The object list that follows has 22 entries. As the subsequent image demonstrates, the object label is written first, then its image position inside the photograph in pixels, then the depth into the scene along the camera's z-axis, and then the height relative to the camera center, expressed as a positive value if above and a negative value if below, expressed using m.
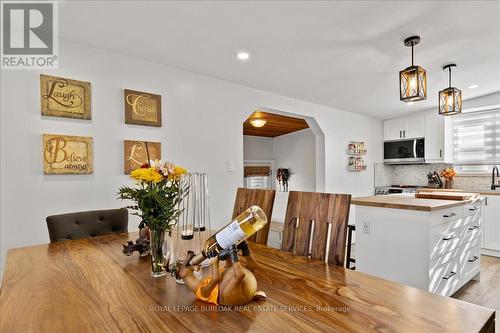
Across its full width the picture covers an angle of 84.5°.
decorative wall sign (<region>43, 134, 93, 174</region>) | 2.05 +0.12
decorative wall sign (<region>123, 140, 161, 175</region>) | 2.43 +0.14
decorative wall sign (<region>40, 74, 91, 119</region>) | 2.06 +0.56
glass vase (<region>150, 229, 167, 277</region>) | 1.05 -0.32
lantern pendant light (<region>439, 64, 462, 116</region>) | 2.71 +0.65
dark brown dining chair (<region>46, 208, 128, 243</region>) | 1.72 -0.37
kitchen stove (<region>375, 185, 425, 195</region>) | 5.01 -0.41
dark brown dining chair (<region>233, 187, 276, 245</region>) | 1.61 -0.21
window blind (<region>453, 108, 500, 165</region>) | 4.42 +0.48
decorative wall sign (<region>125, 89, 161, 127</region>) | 2.45 +0.56
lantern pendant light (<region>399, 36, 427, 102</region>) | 2.13 +0.65
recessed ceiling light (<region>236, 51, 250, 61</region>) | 2.52 +1.05
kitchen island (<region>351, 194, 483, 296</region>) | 2.11 -0.61
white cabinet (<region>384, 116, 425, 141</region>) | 4.91 +0.73
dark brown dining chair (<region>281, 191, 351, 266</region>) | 1.21 -0.28
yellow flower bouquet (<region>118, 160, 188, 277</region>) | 1.04 -0.12
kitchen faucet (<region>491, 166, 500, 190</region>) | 4.26 -0.25
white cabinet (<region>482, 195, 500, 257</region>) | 3.79 -0.84
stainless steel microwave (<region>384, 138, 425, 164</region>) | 4.88 +0.29
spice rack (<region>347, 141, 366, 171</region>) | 4.74 +0.22
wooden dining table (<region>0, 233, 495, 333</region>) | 0.69 -0.40
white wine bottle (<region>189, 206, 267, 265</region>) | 0.76 -0.17
